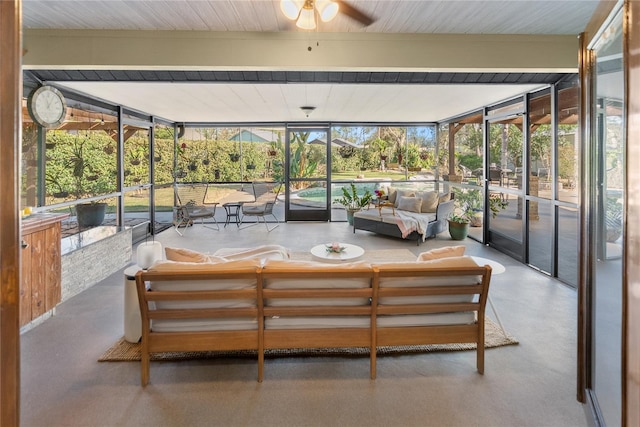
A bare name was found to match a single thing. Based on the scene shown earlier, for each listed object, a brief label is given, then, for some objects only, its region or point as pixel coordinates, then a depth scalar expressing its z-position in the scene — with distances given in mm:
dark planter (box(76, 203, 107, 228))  4950
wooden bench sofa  2178
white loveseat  6387
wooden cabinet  2975
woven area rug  2553
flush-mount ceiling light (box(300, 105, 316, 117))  6473
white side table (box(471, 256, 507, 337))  2734
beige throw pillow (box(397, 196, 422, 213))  7086
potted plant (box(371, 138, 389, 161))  8977
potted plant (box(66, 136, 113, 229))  4816
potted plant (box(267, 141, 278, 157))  8844
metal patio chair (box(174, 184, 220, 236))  7360
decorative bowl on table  4074
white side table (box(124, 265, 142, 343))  2721
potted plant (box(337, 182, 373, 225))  8109
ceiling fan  2230
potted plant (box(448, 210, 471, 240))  6648
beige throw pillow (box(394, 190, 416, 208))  7465
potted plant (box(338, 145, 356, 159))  8938
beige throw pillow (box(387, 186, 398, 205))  7664
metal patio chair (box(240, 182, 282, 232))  8625
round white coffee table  3835
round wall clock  3846
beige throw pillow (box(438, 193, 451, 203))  7031
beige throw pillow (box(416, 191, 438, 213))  7098
